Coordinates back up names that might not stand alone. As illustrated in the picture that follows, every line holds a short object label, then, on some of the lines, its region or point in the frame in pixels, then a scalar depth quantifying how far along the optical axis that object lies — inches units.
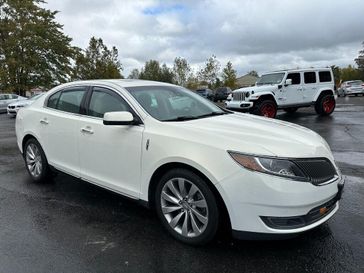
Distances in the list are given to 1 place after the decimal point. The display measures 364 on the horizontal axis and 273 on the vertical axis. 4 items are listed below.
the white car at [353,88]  1333.7
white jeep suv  551.2
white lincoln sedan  114.1
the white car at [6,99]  917.2
